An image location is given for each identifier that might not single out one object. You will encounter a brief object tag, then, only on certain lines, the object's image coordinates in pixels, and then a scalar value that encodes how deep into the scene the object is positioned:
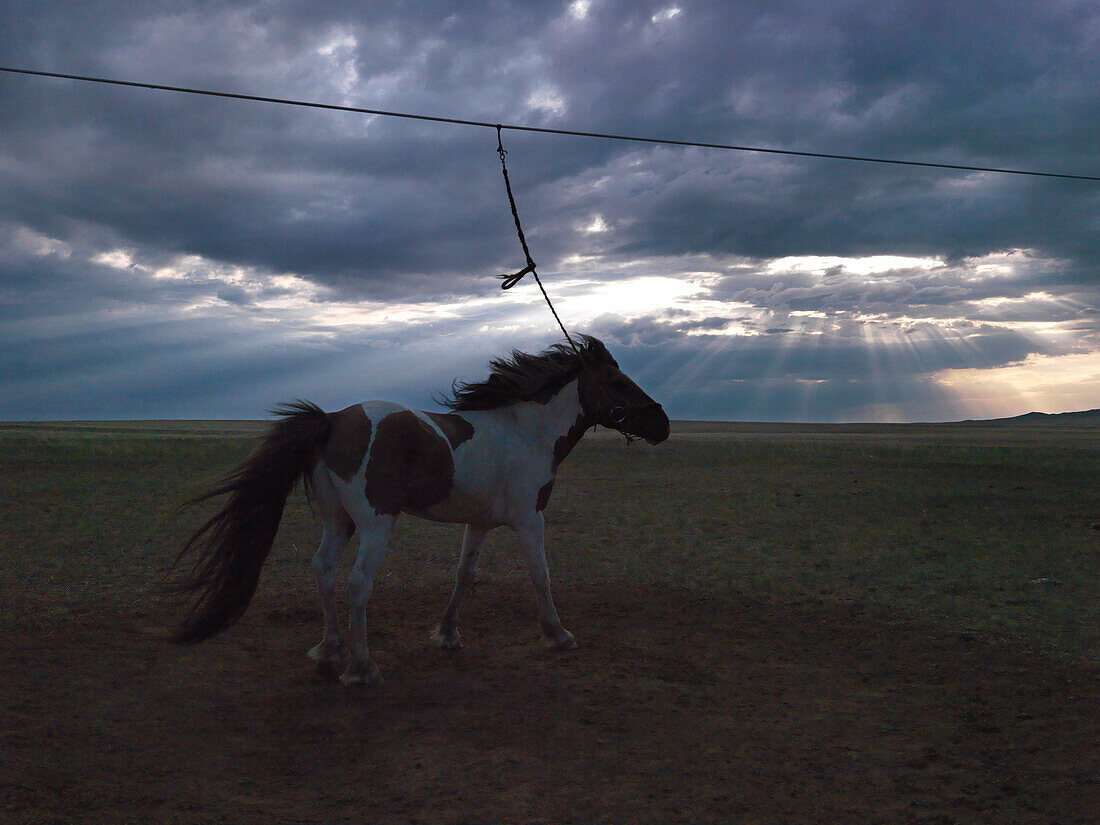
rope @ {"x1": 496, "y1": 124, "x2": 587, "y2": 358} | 6.71
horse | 5.19
